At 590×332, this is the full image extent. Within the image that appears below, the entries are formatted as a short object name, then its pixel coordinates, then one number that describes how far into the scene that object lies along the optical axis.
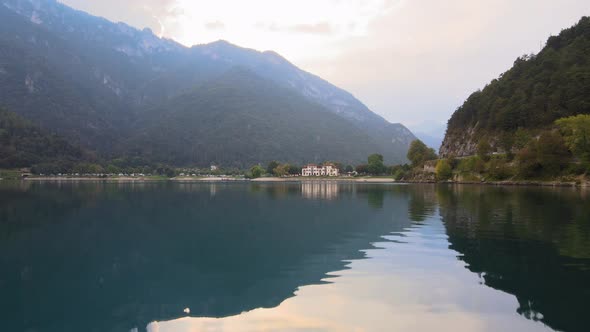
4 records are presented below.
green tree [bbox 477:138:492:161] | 104.96
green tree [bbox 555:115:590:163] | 77.56
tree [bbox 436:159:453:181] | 114.69
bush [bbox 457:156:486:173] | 103.19
